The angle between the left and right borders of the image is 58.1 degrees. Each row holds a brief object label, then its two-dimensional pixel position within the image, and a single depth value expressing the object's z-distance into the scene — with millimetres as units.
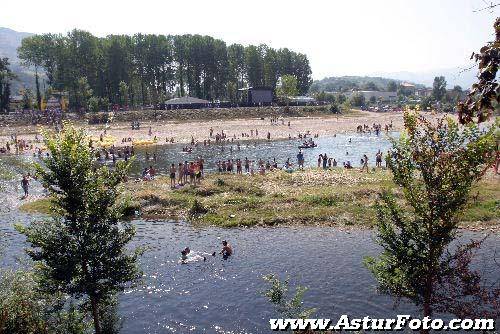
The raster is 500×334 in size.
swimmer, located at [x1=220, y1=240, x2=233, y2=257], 29391
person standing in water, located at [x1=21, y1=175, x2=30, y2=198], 46031
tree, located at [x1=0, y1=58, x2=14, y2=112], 108000
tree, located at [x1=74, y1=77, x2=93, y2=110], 113250
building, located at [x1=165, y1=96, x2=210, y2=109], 122188
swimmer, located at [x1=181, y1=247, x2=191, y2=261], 28734
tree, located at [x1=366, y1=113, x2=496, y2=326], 13703
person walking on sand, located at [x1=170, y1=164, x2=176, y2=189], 45266
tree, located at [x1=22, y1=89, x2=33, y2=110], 116750
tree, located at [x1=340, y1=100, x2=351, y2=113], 154275
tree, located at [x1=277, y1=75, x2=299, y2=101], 143462
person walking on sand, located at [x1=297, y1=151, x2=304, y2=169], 57562
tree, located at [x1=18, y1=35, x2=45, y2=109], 118062
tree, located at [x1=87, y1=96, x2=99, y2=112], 109750
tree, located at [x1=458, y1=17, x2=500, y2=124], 5543
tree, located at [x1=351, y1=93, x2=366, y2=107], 192375
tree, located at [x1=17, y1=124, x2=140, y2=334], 15867
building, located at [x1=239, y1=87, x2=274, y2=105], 139000
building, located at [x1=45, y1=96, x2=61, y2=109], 115181
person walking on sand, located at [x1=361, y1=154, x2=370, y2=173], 52419
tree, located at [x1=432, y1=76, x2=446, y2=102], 198375
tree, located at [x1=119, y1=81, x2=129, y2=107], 119581
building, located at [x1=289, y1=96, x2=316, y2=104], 149850
